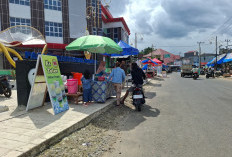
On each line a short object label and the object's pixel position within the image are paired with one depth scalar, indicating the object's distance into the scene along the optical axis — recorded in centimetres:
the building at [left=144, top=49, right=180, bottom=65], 8309
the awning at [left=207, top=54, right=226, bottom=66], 3666
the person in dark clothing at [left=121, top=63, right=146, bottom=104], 710
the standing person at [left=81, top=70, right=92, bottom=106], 672
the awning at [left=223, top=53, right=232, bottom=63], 3188
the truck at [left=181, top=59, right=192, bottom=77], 3073
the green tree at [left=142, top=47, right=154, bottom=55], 9925
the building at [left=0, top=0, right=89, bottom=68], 2262
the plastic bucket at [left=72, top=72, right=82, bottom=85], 867
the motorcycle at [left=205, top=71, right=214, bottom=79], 2886
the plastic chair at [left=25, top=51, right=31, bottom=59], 712
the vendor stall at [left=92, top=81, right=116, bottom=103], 703
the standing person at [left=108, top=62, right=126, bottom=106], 720
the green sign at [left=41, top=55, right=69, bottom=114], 537
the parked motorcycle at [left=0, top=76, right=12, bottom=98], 810
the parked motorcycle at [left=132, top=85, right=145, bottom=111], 668
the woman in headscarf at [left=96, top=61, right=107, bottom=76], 807
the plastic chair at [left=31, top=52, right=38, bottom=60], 731
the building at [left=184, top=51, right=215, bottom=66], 9080
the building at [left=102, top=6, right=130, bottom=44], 3316
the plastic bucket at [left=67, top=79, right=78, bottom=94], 686
